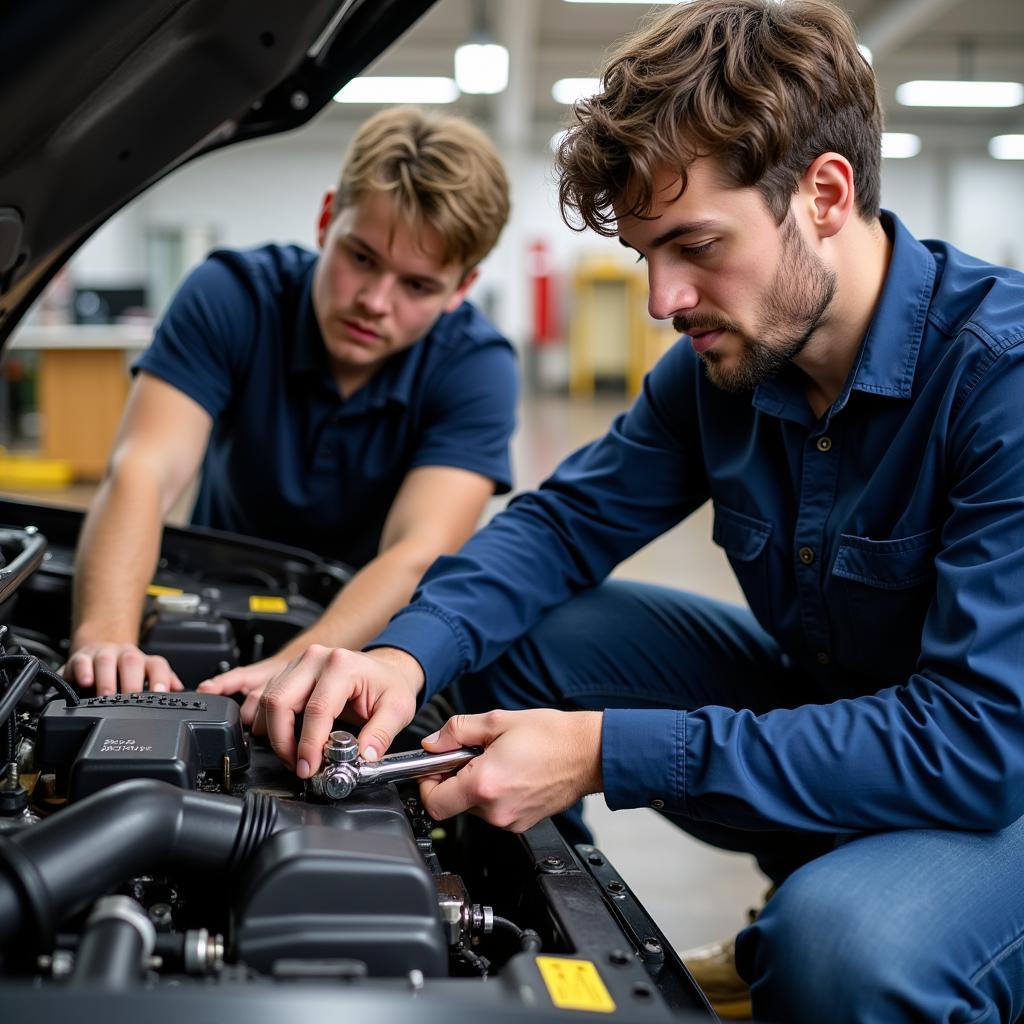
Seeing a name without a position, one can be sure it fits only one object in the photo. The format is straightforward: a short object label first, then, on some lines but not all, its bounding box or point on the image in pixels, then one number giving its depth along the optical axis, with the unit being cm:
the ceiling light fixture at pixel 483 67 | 824
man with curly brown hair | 99
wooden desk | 696
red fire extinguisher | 1437
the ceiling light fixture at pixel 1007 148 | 1343
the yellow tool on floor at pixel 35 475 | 670
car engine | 66
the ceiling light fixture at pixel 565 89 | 1130
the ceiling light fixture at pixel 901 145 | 1373
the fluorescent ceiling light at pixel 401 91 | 1098
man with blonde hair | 172
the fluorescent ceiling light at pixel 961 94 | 1062
